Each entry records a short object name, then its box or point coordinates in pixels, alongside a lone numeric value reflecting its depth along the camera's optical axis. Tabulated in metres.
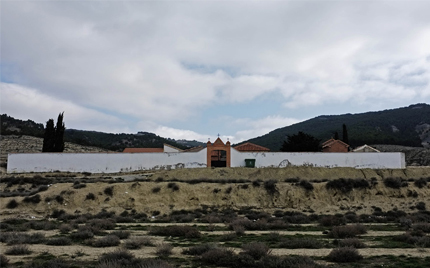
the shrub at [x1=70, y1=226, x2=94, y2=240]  15.84
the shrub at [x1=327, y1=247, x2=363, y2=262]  10.83
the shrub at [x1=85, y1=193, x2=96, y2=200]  29.17
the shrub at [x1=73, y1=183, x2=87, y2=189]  30.45
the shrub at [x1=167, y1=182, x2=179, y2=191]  31.03
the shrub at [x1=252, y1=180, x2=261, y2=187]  32.25
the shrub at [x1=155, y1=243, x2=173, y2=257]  11.94
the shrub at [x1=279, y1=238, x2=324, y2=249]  13.35
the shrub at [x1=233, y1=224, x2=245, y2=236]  16.79
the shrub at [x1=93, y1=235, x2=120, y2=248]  13.91
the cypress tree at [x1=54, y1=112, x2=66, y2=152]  52.62
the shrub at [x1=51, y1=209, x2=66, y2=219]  26.33
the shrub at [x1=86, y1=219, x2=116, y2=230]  19.40
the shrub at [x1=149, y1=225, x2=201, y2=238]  16.23
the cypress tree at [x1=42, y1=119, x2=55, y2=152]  52.25
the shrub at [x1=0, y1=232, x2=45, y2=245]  14.54
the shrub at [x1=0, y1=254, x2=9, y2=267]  10.23
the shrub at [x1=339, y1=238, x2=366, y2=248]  13.24
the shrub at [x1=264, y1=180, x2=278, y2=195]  31.45
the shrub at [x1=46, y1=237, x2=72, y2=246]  14.38
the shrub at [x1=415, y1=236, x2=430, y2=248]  13.38
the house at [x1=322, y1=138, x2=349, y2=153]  50.31
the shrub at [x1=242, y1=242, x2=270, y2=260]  11.06
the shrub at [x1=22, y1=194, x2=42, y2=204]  28.31
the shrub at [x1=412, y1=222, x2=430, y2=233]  17.33
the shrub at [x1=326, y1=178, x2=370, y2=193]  31.39
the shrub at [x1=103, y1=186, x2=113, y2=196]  29.95
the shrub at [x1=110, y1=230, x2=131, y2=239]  15.91
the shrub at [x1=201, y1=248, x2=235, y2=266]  10.47
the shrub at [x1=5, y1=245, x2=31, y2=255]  12.23
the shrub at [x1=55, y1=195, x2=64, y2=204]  28.82
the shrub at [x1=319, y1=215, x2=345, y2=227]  20.94
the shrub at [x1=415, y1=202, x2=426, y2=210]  28.72
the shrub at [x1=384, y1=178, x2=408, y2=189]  31.39
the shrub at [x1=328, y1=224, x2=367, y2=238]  16.02
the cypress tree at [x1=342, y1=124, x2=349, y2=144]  65.31
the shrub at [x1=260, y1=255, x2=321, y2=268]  9.33
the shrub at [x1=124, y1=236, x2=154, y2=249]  13.34
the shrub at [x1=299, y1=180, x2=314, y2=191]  31.38
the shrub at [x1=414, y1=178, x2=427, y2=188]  31.94
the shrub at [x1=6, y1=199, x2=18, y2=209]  27.70
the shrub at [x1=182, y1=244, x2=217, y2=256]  11.94
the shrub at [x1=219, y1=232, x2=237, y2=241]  15.33
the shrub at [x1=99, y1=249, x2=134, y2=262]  10.13
